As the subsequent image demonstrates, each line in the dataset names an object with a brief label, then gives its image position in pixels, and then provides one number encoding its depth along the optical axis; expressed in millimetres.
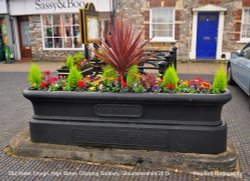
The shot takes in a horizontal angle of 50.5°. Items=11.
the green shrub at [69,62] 5541
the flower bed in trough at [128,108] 3404
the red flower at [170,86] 3488
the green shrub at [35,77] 3910
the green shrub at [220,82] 3457
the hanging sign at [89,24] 6062
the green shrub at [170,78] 3550
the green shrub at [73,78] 3746
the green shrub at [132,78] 3662
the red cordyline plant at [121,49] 3613
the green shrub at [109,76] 3717
